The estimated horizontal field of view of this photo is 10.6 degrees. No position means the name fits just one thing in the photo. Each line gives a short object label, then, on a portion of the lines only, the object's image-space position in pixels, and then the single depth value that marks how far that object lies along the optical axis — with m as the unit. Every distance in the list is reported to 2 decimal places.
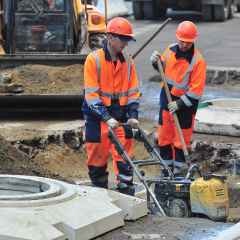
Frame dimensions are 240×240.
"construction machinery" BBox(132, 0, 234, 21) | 46.86
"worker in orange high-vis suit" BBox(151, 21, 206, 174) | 14.29
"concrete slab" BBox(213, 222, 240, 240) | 7.34
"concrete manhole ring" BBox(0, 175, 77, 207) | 9.36
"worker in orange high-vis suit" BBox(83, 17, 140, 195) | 12.58
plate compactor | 11.39
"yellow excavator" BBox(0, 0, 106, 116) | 21.81
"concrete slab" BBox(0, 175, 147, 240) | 8.76
